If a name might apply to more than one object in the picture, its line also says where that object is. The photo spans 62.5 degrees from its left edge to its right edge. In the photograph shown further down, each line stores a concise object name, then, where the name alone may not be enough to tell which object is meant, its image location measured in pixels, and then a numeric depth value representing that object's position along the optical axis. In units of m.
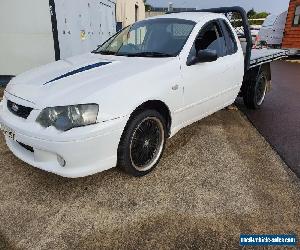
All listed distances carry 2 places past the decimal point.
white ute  2.22
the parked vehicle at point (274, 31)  13.54
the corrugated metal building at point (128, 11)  13.55
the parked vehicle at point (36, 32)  6.41
